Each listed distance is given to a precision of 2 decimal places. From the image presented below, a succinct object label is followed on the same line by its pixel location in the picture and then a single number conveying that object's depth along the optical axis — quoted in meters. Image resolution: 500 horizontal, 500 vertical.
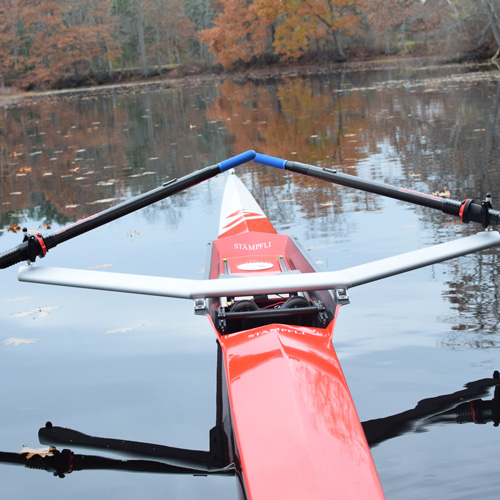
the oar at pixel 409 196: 4.65
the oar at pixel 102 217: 4.77
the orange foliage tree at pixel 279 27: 48.09
